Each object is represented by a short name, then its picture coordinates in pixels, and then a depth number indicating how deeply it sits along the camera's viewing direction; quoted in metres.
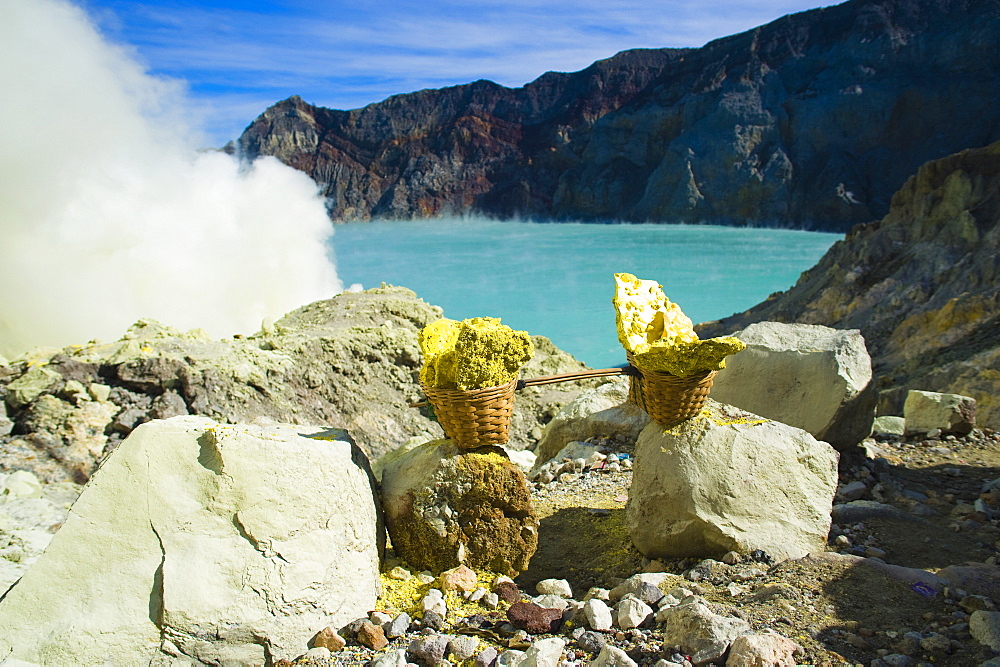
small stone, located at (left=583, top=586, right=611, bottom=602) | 2.31
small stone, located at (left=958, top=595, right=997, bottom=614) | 2.04
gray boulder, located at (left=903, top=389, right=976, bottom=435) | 4.34
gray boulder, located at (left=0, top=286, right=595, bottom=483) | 4.73
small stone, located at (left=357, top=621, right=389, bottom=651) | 2.11
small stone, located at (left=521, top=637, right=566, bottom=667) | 1.90
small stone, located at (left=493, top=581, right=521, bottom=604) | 2.36
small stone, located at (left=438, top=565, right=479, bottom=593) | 2.41
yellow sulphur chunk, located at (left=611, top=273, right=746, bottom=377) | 2.47
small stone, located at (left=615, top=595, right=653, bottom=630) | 2.11
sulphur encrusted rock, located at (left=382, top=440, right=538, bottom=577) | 2.53
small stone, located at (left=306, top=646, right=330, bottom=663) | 2.06
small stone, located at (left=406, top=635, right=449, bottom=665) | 2.03
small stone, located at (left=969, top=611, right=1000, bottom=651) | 1.85
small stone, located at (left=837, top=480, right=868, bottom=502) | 3.29
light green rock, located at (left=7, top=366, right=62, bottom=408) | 4.75
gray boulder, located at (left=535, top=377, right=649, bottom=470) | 4.23
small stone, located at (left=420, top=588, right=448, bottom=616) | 2.26
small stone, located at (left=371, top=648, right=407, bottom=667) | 2.01
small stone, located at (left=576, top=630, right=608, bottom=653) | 2.02
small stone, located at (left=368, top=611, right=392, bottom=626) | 2.21
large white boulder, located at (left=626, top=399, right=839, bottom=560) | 2.51
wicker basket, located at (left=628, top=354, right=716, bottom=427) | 2.59
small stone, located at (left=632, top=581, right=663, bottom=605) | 2.22
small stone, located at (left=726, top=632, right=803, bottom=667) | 1.75
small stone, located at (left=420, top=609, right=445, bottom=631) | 2.21
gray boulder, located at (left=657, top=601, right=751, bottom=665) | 1.83
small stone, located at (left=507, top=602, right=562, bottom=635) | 2.17
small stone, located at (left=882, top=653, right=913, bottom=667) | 1.81
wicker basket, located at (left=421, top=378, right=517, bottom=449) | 2.48
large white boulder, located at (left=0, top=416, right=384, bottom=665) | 1.96
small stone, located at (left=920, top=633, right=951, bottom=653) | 1.85
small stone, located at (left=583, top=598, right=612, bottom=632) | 2.11
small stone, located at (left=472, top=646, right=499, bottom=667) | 1.99
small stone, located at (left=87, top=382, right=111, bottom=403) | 4.89
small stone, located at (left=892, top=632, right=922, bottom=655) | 1.86
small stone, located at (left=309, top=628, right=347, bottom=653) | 2.10
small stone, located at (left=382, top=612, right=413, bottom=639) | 2.18
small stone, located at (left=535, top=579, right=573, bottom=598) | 2.40
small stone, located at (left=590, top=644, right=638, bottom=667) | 1.85
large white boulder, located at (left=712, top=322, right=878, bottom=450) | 3.60
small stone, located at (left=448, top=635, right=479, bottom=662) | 2.04
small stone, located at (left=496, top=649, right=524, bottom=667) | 1.95
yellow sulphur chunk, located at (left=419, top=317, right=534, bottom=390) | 2.43
